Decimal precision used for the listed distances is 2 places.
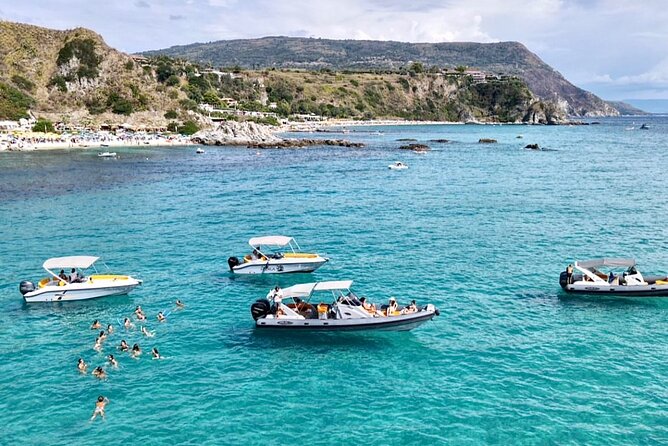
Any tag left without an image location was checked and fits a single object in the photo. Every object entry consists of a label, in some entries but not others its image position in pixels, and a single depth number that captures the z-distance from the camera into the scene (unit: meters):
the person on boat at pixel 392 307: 33.94
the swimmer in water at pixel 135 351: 31.00
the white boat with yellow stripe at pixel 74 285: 38.66
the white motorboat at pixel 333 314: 33.34
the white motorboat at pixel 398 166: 113.84
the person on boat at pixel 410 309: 33.69
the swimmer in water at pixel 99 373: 28.62
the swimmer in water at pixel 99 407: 25.29
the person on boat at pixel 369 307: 33.88
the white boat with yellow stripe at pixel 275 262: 45.22
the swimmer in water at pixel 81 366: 29.14
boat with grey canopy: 38.91
